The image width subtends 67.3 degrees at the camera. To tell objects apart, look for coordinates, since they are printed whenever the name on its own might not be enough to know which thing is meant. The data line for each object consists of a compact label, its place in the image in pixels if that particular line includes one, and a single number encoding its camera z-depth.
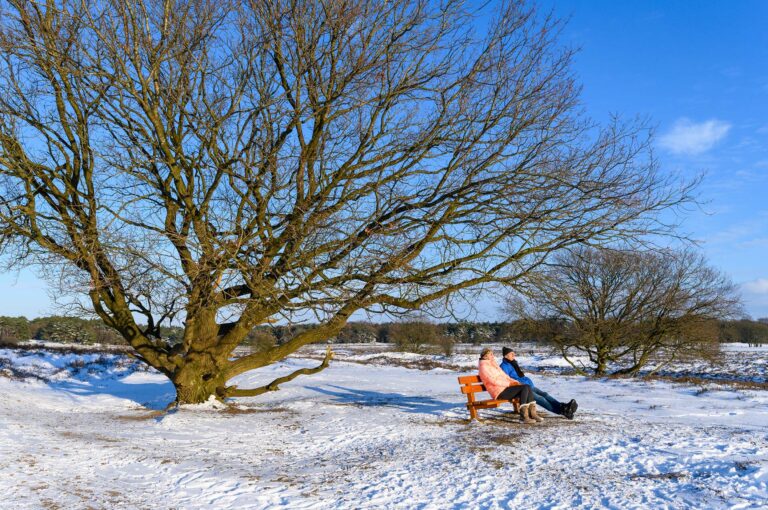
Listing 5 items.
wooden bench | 9.25
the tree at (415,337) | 47.94
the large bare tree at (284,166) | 9.69
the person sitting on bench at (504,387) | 9.02
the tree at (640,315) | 24.31
